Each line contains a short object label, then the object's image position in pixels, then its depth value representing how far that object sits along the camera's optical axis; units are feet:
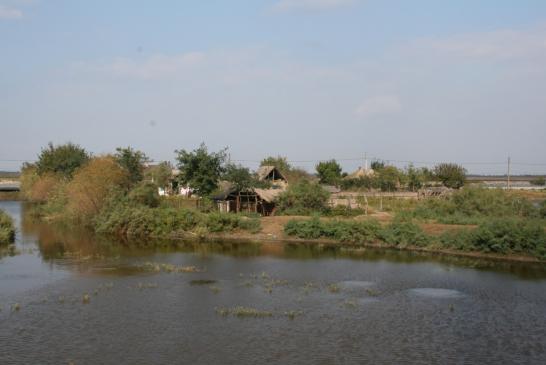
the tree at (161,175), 257.96
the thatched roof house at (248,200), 167.04
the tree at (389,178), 276.62
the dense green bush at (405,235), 125.29
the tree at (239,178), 163.53
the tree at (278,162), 335.67
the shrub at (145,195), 162.09
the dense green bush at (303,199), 161.38
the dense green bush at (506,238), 110.01
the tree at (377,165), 373.20
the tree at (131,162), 197.95
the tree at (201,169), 171.73
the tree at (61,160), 268.00
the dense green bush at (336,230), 131.34
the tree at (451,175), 278.67
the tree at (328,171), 312.23
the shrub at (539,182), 404.65
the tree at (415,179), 280.31
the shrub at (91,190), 168.76
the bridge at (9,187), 349.00
